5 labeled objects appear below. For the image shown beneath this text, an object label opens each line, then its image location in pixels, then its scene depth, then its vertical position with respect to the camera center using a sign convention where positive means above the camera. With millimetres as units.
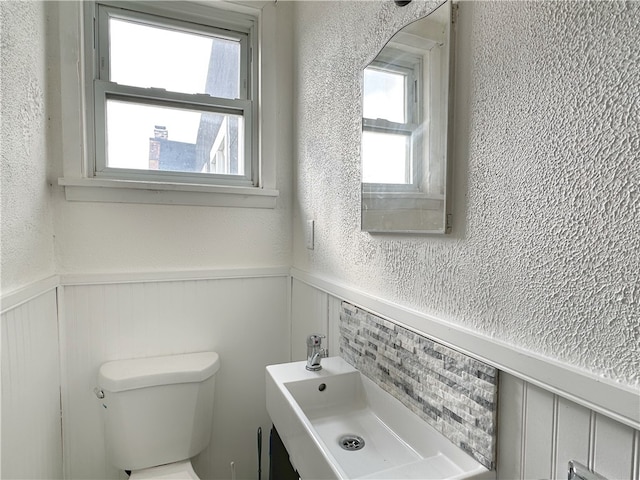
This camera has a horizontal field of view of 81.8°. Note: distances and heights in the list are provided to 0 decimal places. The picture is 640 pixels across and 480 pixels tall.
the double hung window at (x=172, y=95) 1494 +540
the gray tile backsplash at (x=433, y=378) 708 -364
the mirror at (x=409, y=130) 801 +232
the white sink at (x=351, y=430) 758 -523
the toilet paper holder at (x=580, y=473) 536 -370
